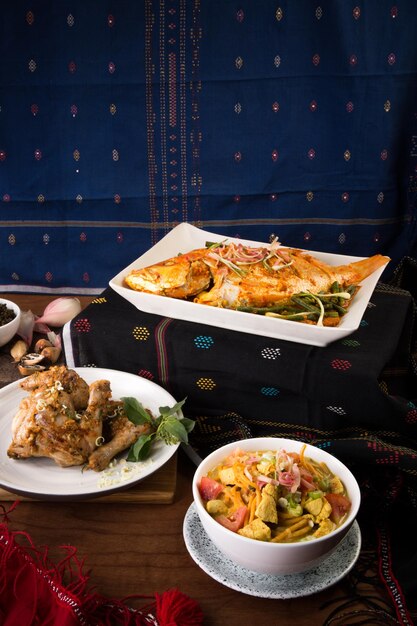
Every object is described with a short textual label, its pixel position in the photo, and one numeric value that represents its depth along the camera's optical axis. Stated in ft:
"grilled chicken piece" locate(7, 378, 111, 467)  3.47
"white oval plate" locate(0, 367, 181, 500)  3.37
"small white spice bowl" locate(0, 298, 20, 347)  5.10
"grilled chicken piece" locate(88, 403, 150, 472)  3.51
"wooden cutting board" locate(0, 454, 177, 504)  3.62
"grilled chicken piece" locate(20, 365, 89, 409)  3.68
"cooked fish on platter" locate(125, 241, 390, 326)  4.38
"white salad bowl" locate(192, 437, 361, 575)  2.79
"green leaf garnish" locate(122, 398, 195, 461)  3.57
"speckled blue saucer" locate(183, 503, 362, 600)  2.96
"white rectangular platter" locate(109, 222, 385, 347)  4.01
